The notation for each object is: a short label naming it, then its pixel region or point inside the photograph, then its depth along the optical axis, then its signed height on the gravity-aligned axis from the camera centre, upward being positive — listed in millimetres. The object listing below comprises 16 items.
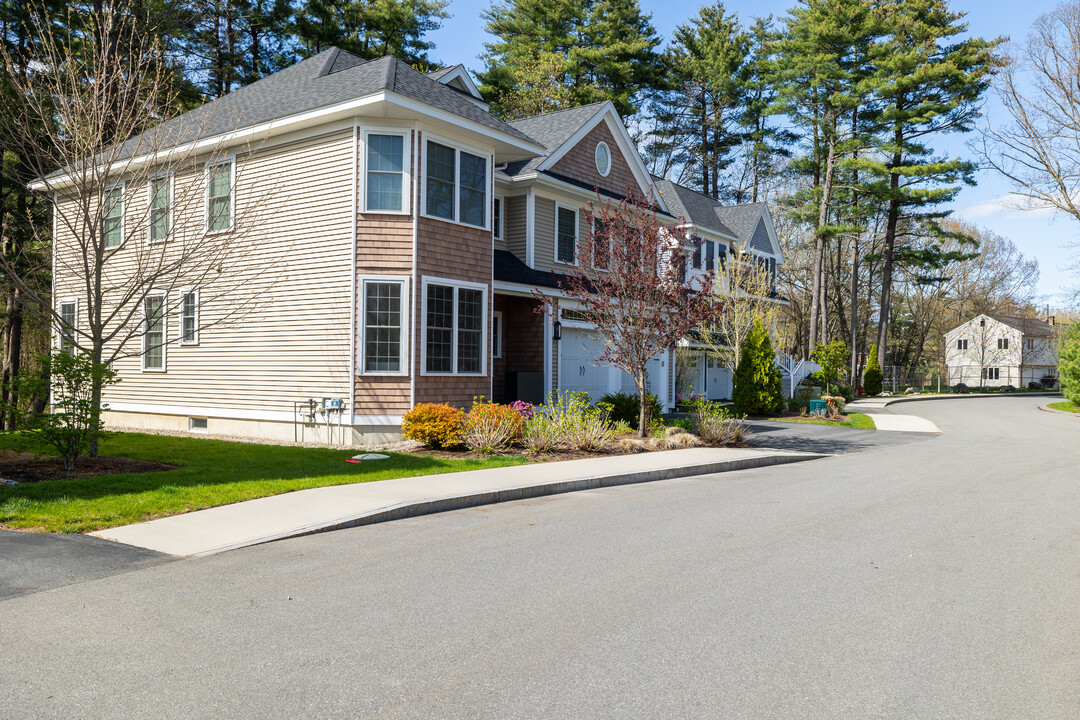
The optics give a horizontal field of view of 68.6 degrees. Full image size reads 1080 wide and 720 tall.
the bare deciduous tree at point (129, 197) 12125 +3403
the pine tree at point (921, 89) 39594 +14586
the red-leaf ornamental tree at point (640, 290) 15555 +1570
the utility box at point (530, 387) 19359 -457
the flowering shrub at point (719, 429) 16766 -1250
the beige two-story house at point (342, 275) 15484 +1941
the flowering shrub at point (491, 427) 14180 -1084
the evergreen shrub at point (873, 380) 44562 -390
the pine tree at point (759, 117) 46719 +15224
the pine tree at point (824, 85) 39562 +14836
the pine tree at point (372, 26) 32812 +14721
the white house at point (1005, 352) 68750 +2073
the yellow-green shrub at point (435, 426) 14289 -1060
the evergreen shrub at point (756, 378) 26516 -221
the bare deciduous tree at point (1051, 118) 29250 +9579
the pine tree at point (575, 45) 39625 +16746
